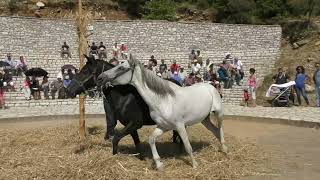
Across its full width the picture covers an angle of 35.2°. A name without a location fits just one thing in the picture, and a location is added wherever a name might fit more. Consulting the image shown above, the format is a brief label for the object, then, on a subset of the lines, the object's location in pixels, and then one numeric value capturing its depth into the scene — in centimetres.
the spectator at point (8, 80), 2291
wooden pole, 956
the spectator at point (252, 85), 1928
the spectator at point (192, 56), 2948
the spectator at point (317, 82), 1825
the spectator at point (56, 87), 2168
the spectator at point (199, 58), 2790
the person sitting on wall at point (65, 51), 3045
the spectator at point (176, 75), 2123
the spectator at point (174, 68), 2402
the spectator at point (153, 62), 2392
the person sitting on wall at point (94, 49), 3006
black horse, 876
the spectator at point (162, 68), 2351
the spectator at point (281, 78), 1955
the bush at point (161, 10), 4694
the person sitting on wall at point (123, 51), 3152
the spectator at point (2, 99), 1991
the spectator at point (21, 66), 2563
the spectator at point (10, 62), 2534
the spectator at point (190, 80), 2070
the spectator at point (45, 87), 2184
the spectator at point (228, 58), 2797
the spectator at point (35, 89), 2172
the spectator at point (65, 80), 2144
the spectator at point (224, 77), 2377
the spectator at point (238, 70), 2483
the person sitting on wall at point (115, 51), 3078
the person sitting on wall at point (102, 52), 2972
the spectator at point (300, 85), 1883
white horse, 824
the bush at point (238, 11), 4525
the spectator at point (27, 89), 2161
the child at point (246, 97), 1936
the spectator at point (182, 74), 2282
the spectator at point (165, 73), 2219
